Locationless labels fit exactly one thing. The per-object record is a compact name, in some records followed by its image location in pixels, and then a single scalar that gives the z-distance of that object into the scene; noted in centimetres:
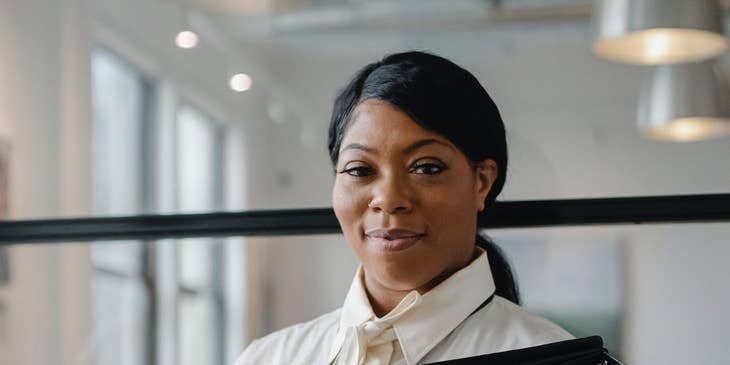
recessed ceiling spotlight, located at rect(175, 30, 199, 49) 265
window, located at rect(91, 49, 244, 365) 240
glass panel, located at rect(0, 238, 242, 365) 242
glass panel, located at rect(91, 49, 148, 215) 282
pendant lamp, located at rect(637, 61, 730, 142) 192
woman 134
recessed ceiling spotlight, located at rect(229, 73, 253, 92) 245
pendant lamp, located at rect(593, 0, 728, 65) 196
